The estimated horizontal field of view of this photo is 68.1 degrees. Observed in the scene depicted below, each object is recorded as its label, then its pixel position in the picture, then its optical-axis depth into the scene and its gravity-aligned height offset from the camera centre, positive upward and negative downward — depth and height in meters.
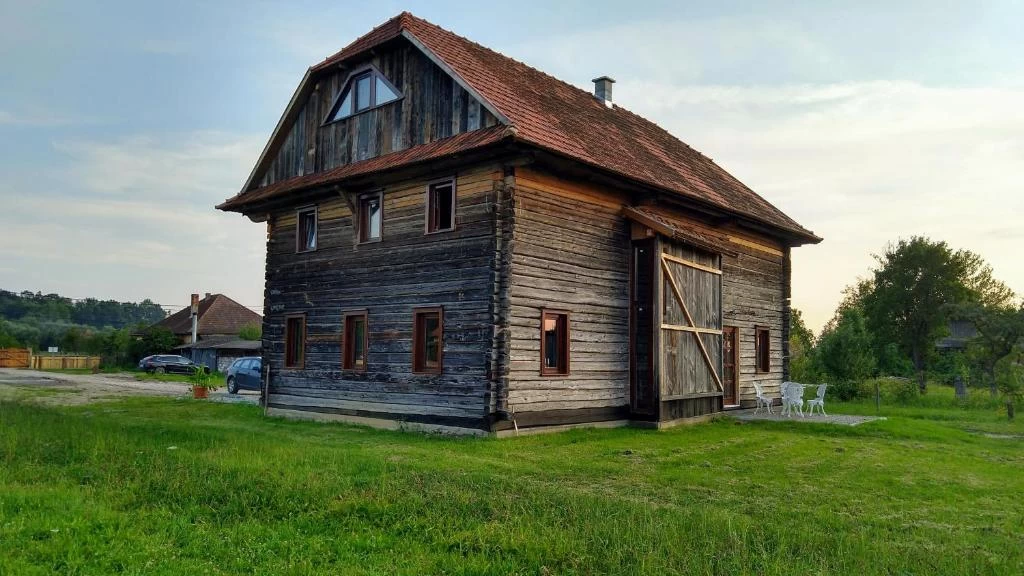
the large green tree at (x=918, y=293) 47.41 +4.13
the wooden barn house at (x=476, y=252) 14.59 +2.14
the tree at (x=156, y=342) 56.34 +0.11
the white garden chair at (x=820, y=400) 19.02 -1.10
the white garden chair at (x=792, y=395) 18.50 -0.97
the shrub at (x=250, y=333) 59.97 +1.00
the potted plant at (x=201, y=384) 25.98 -1.39
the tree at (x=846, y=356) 27.92 +0.03
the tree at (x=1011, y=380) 23.47 -0.65
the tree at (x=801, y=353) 30.75 +0.17
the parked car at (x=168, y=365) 49.81 -1.39
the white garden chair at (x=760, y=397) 19.61 -1.10
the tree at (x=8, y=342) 64.07 -0.09
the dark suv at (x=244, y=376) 29.75 -1.20
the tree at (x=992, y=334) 29.11 +1.00
